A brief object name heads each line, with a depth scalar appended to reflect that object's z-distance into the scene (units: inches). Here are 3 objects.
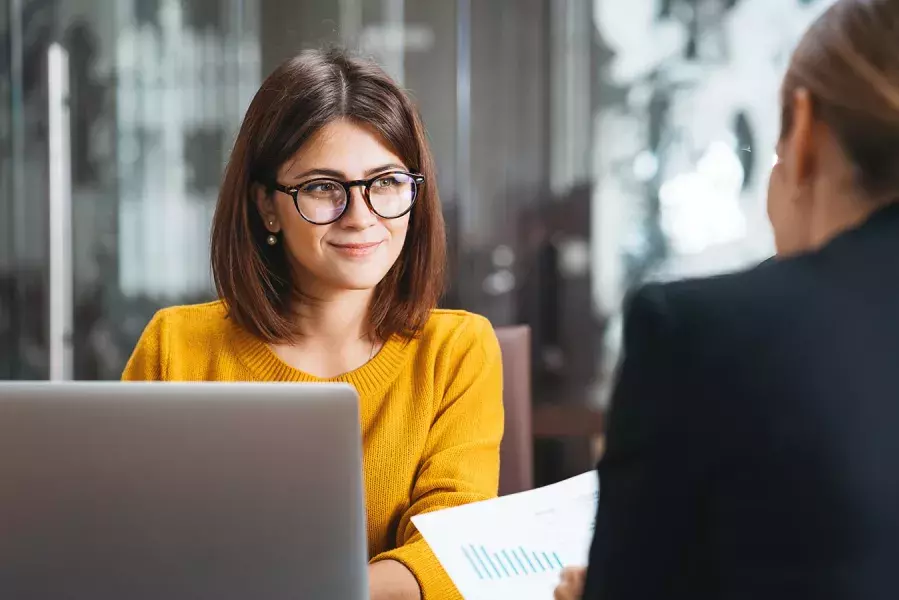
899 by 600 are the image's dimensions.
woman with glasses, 81.8
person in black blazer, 54.7
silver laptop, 66.3
